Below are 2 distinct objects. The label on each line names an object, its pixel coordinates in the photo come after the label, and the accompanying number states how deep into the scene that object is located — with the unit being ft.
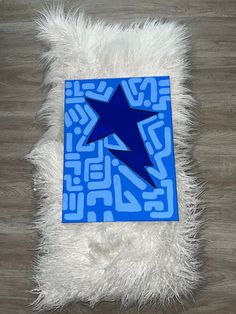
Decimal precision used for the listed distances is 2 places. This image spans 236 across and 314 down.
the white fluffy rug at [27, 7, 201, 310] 3.99
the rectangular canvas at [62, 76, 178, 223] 4.23
